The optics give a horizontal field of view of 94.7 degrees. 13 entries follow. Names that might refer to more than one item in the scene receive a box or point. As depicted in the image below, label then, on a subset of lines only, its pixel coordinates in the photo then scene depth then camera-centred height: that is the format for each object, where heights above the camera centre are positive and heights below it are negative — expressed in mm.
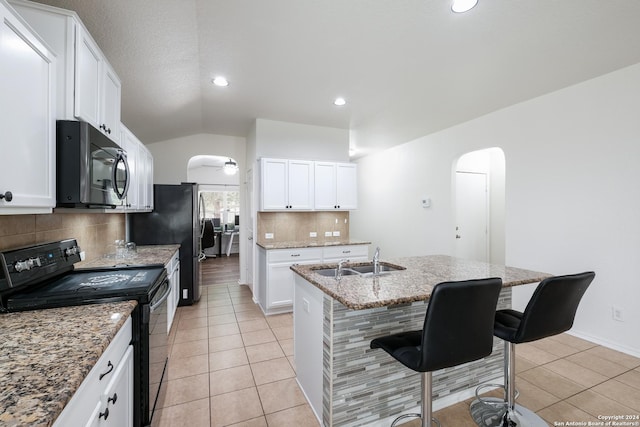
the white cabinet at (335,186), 4406 +443
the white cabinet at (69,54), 1385 +806
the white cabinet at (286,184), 4090 +428
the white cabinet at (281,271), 3791 -739
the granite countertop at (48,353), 706 -455
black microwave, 1378 +243
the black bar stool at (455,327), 1352 -534
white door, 4832 -18
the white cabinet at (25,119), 1042 +373
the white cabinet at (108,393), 879 -647
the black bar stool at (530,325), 1581 -658
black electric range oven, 1382 -396
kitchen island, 1727 -824
